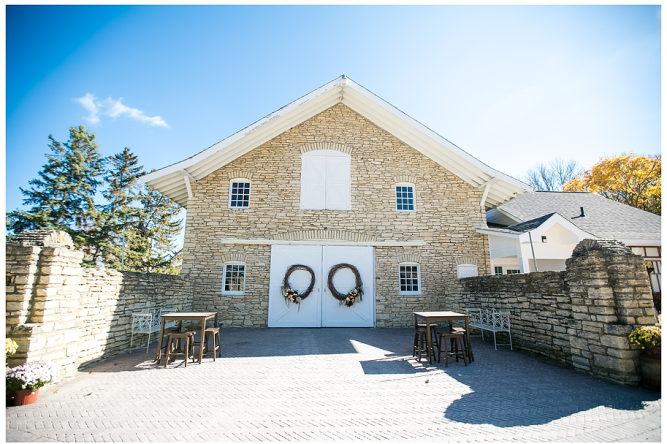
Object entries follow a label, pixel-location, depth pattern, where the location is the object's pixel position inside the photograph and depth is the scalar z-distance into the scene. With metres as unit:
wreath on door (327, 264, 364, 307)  11.05
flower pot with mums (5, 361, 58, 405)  4.19
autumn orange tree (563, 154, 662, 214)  21.59
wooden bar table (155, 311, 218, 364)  6.40
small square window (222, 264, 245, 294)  11.20
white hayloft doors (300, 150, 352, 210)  11.93
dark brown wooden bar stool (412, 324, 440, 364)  6.50
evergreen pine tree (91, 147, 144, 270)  21.80
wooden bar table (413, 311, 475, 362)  6.49
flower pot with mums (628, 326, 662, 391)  4.73
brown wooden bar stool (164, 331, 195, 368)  6.23
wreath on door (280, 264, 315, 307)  10.95
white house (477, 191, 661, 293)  10.86
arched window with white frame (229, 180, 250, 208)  11.85
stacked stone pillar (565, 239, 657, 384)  5.11
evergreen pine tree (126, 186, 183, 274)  23.88
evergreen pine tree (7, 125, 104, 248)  19.70
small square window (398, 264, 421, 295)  11.65
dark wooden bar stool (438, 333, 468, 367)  6.31
